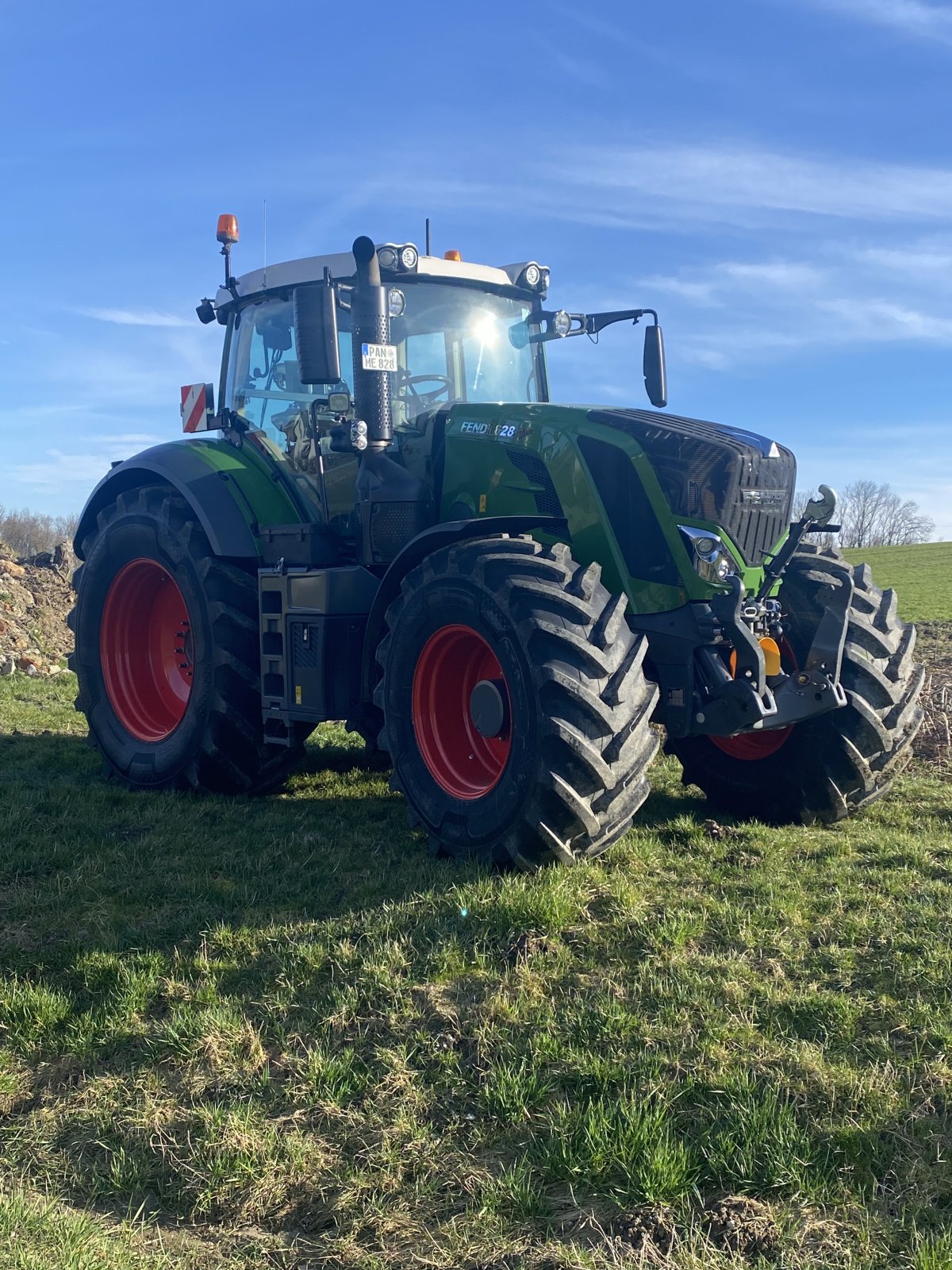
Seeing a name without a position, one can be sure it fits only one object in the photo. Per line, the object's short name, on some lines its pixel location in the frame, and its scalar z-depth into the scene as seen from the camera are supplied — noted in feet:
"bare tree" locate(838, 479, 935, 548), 299.58
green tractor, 15.43
